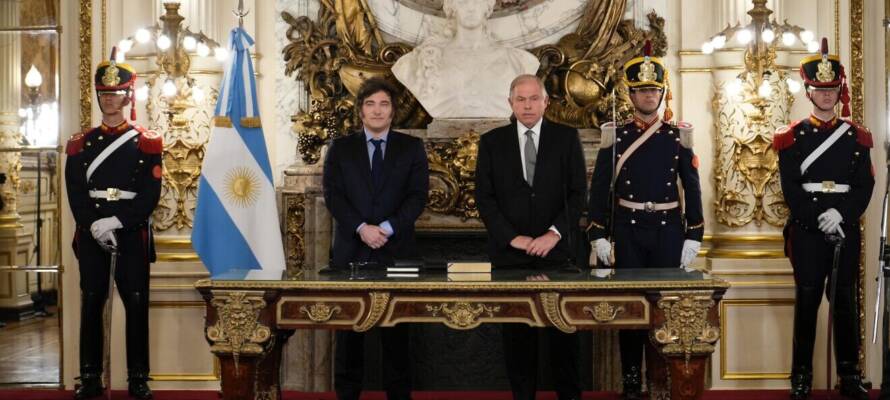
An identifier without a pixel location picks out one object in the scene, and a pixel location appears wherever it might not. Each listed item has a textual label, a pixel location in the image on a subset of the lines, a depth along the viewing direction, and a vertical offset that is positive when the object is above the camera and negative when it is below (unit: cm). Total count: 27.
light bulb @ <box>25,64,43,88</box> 634 +72
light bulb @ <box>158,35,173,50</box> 591 +85
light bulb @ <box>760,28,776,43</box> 581 +86
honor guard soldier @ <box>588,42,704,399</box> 522 +4
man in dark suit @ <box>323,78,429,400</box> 495 +8
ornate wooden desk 413 -39
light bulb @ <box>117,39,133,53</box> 589 +84
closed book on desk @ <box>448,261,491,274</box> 438 -25
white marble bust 624 +74
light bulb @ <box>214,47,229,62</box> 607 +82
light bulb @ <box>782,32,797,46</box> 582 +84
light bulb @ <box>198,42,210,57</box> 592 +81
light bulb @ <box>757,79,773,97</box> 594 +59
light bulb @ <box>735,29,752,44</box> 585 +85
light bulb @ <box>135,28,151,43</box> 589 +89
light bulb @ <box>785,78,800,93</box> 599 +61
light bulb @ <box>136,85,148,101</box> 605 +60
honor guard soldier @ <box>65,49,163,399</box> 563 +1
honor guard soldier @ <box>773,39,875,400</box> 550 +0
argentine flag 587 +8
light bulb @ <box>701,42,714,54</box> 599 +81
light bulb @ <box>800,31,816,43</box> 584 +85
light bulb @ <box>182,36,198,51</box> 592 +85
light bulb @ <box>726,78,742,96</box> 612 +62
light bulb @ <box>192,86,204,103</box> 616 +60
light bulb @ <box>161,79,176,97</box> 593 +61
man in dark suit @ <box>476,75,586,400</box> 474 +4
